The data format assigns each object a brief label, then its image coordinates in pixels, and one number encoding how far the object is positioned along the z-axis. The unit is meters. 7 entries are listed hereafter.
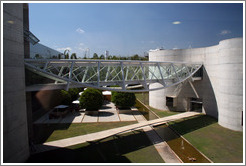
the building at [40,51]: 17.41
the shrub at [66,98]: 23.97
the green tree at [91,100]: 21.73
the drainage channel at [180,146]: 11.18
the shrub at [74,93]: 28.09
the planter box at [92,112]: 21.87
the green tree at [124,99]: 22.62
